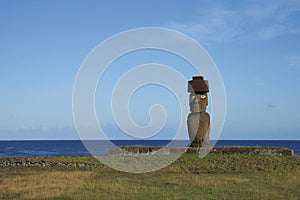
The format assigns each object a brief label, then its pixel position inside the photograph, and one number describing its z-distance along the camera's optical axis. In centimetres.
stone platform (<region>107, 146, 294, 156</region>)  3578
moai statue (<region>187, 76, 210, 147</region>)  3753
